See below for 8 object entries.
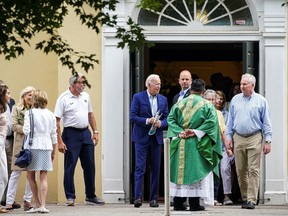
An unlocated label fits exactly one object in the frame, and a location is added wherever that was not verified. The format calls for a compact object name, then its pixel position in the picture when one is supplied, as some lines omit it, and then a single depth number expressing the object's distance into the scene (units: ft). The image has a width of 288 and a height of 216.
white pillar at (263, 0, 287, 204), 76.33
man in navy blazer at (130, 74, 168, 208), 71.56
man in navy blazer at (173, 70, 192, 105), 71.92
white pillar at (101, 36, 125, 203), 76.54
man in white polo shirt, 72.90
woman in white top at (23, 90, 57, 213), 67.05
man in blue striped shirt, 70.79
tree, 44.93
